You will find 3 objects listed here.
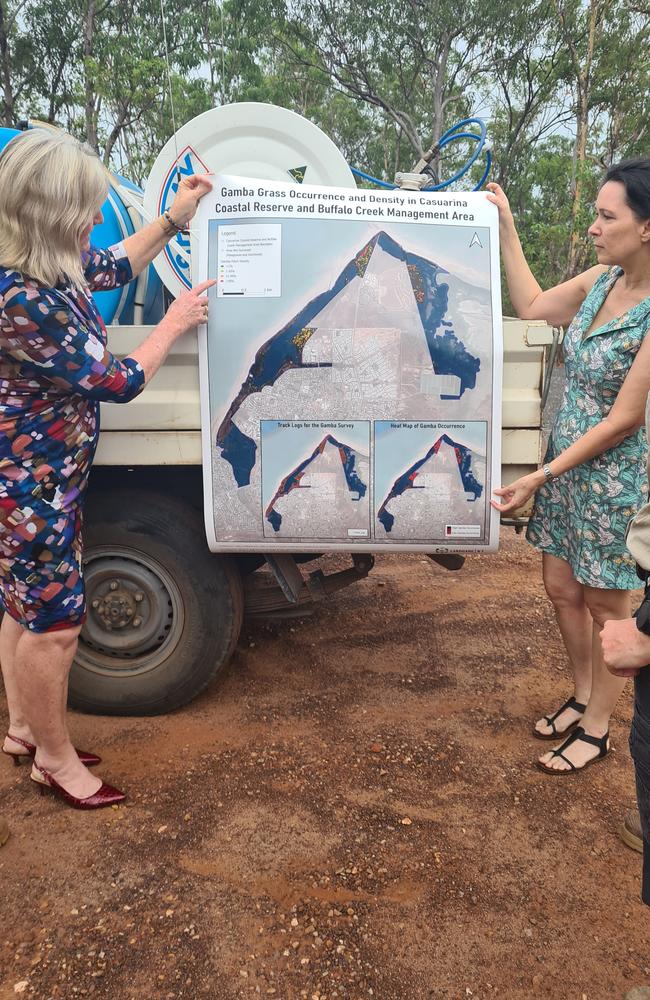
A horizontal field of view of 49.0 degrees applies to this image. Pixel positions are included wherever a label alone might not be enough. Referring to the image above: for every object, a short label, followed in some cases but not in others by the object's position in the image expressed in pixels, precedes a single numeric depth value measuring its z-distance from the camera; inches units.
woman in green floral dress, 88.3
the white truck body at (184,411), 95.1
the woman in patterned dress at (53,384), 75.5
